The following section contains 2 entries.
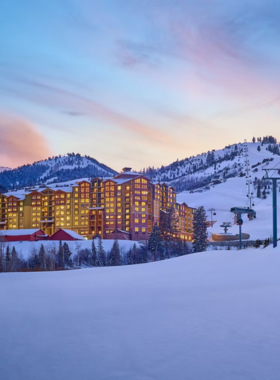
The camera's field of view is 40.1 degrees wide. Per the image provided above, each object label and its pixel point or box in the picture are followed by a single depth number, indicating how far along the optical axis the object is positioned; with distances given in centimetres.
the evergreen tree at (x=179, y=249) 8656
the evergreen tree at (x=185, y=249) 8802
